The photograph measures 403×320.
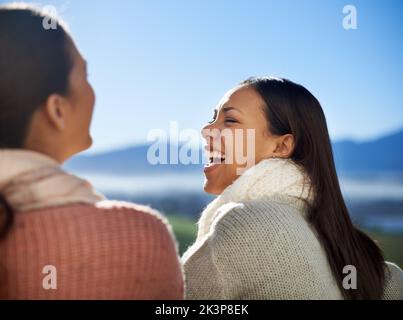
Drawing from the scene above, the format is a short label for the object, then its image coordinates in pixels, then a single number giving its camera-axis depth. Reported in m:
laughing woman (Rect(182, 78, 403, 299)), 1.86
